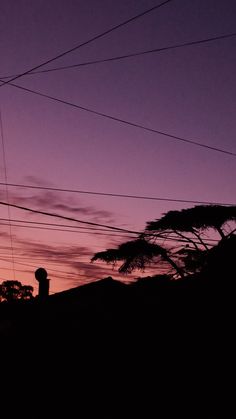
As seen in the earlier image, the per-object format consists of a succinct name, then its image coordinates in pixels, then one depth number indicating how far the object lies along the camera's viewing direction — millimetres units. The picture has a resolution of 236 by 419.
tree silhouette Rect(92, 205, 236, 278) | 26453
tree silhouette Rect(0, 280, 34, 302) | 59781
